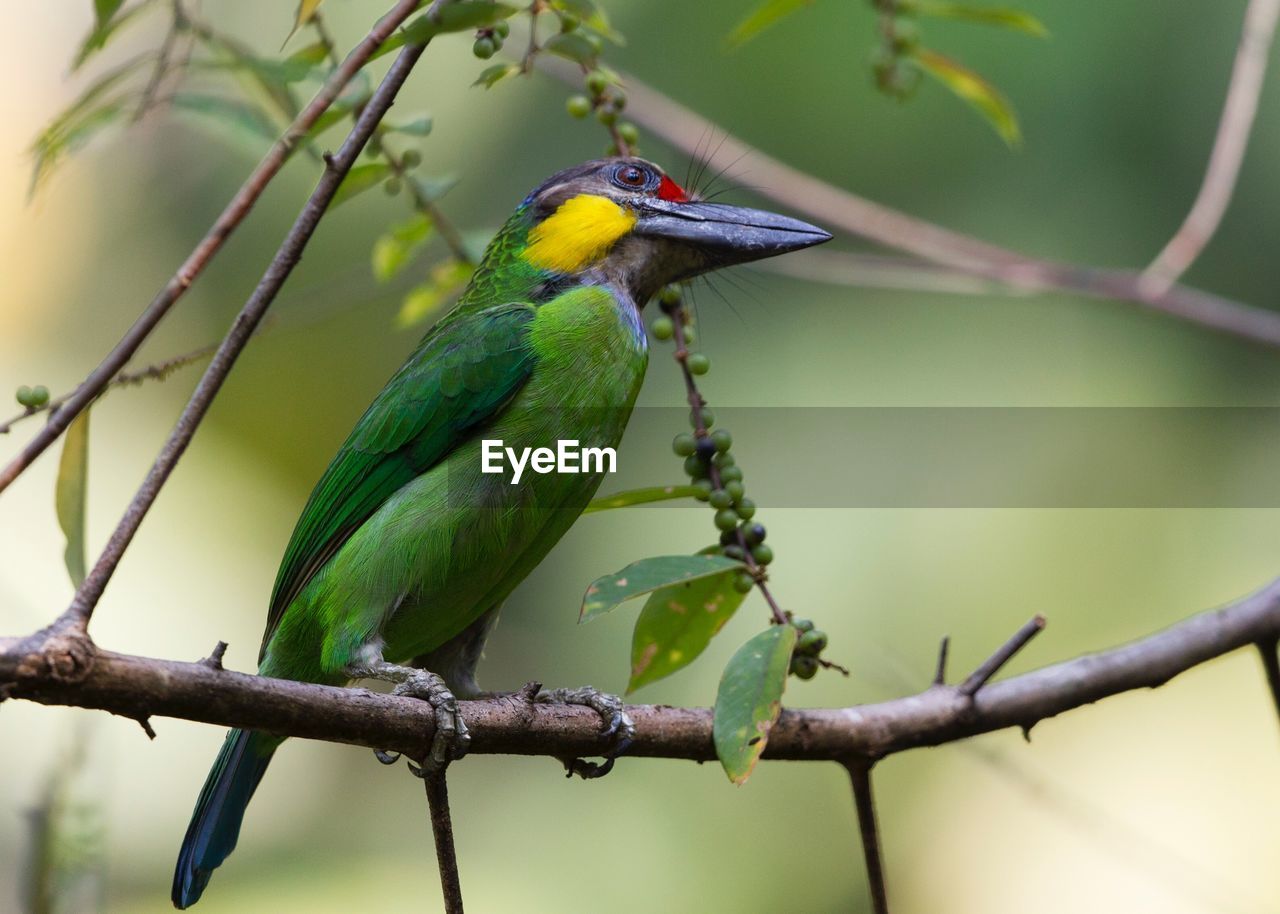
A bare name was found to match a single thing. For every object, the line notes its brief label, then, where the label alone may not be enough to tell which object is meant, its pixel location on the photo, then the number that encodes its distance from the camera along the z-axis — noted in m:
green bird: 5.37
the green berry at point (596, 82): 5.06
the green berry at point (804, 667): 4.70
